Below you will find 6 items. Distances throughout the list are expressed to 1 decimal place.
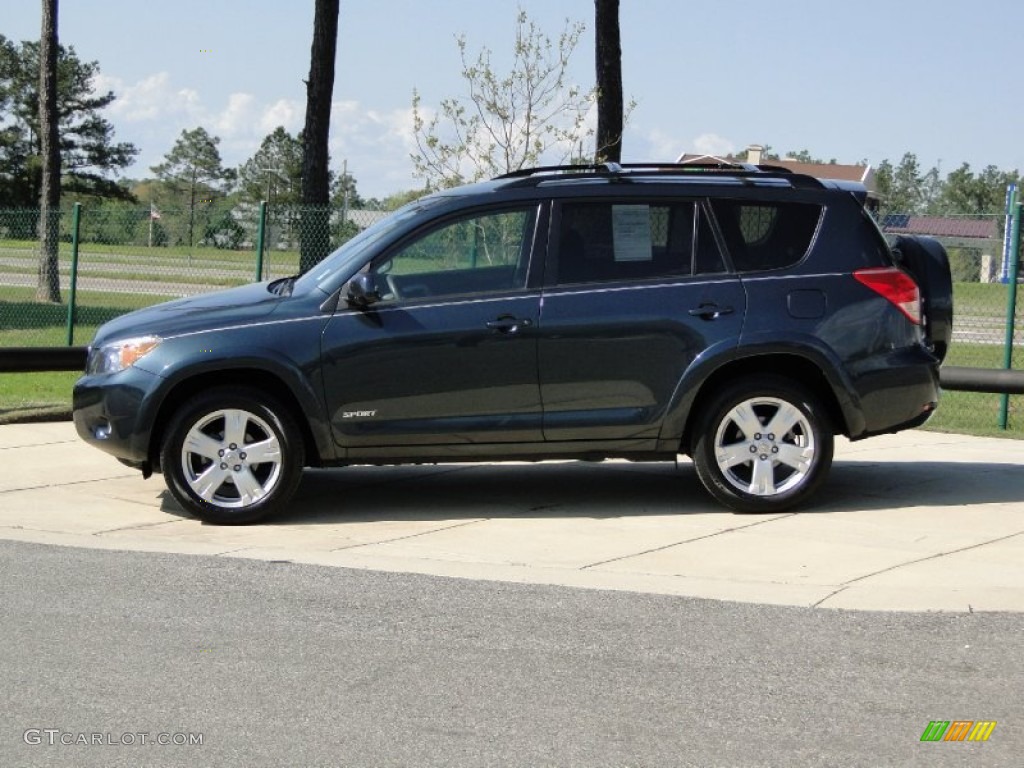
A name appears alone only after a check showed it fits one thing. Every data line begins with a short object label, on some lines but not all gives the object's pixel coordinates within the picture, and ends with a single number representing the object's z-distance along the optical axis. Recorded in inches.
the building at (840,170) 2916.8
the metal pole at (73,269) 666.8
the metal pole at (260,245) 595.2
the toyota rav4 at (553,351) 332.2
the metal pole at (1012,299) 504.4
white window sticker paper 342.0
